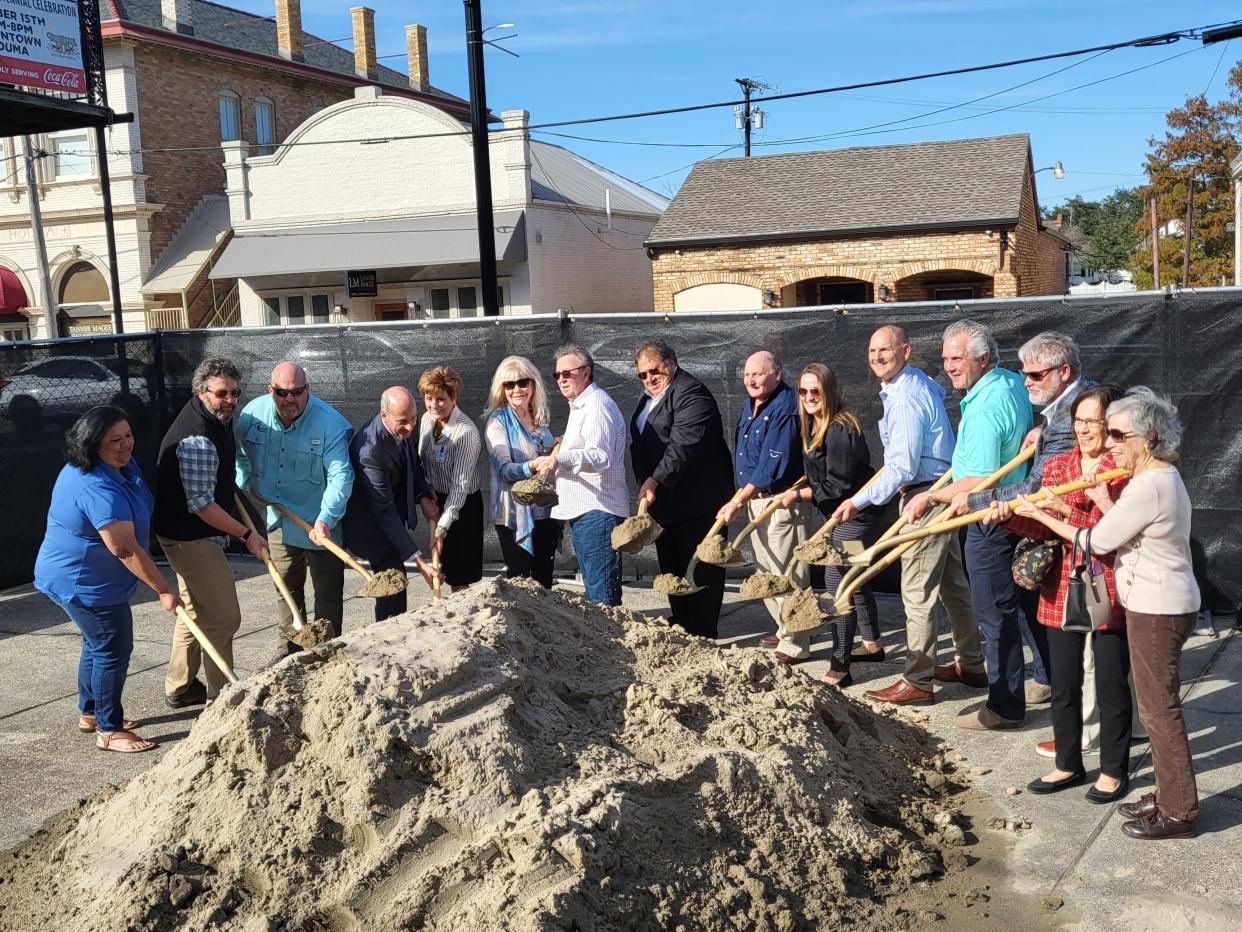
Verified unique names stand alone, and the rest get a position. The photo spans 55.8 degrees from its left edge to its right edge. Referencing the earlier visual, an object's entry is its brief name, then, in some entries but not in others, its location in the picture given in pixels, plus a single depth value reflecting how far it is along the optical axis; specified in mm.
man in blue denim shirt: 6598
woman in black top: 6422
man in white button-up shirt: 6465
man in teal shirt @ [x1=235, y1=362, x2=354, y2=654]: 6199
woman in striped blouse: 6605
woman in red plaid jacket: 4535
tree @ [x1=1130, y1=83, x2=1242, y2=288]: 32812
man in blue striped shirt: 6004
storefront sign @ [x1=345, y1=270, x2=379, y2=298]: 30266
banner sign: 11461
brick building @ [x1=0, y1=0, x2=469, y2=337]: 32438
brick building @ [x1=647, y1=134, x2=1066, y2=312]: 25844
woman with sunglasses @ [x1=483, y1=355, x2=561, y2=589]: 6699
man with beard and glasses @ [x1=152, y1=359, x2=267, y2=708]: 5938
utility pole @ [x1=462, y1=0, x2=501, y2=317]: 13289
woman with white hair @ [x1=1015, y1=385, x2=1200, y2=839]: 4207
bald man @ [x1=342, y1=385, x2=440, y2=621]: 6371
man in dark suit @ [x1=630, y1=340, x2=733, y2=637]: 6645
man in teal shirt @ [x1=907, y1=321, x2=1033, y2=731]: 5441
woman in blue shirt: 5523
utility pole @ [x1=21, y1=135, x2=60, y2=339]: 27734
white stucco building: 29656
